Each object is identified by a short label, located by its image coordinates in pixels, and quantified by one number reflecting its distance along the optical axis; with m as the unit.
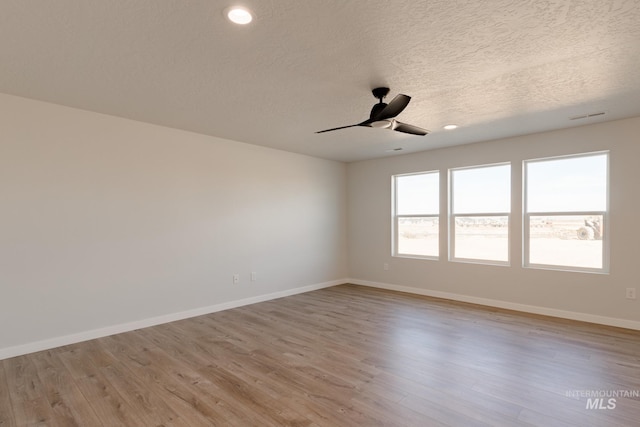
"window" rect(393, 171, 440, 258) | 5.56
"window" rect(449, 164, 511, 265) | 4.80
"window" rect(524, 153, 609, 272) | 4.05
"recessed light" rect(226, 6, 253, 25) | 1.85
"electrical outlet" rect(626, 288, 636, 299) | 3.77
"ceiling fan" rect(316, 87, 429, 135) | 2.70
